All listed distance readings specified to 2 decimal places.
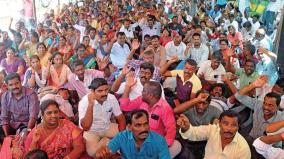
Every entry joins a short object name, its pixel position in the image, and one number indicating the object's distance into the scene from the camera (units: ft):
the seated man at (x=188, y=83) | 8.73
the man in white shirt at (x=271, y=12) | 23.19
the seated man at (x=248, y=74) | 9.56
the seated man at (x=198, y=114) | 7.11
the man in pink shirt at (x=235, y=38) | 14.75
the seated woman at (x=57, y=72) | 9.71
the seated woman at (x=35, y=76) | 9.68
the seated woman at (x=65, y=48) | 12.23
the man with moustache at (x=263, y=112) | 6.81
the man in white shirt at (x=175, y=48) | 13.39
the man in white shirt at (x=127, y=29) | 17.01
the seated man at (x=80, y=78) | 9.29
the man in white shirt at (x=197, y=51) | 12.53
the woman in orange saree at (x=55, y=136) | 6.04
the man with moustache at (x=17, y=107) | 7.79
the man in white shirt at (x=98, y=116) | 6.89
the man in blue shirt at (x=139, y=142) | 5.70
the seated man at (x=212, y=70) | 10.21
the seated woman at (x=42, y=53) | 11.53
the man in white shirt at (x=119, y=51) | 13.03
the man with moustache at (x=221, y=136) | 5.89
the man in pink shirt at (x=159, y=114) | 6.77
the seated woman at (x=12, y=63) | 11.29
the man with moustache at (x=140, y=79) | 8.47
